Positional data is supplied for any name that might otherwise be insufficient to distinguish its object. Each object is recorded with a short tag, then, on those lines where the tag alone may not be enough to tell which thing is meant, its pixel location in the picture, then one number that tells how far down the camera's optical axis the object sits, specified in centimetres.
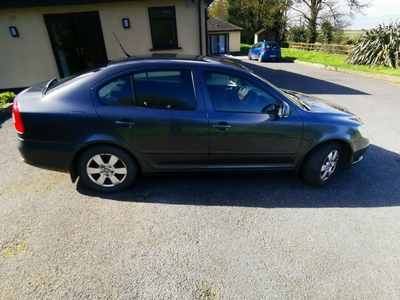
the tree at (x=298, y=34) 2723
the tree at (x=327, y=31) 2360
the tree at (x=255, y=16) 3088
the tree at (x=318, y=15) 2572
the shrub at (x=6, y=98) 613
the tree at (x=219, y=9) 3931
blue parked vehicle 1944
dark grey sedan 251
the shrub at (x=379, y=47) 1185
